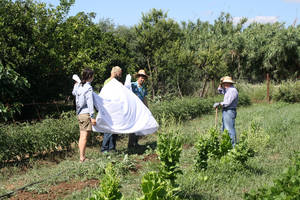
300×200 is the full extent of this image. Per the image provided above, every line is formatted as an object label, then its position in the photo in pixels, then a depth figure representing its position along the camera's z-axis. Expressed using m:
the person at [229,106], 7.04
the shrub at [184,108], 10.71
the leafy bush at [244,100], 16.55
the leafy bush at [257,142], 6.39
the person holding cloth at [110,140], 6.86
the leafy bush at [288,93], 17.88
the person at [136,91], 7.54
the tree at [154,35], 15.68
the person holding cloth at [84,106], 6.13
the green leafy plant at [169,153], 3.96
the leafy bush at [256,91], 18.94
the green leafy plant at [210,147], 5.08
